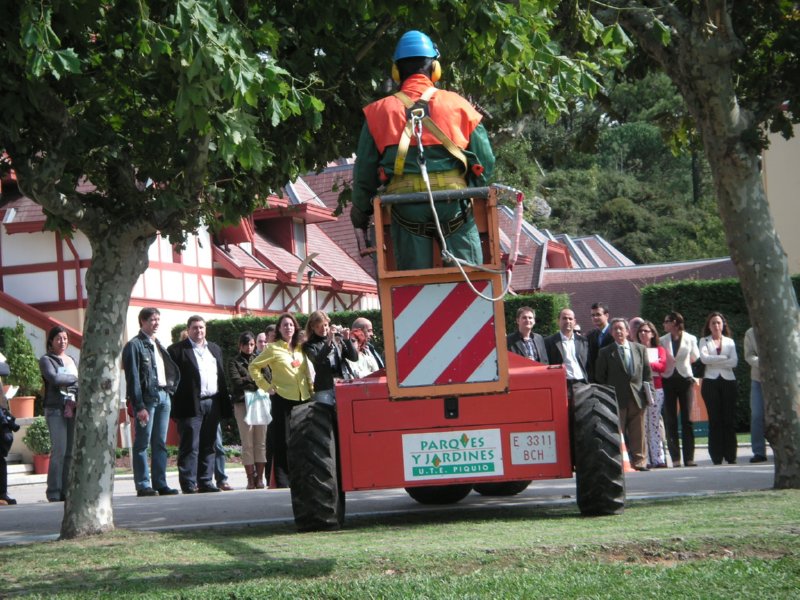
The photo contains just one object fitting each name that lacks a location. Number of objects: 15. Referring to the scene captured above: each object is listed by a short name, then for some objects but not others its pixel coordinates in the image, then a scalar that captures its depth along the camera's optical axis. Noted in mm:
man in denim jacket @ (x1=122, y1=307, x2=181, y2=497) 15781
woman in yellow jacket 15758
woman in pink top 17803
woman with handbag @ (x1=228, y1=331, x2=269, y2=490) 17531
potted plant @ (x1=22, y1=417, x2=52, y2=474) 26766
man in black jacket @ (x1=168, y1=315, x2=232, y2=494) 16484
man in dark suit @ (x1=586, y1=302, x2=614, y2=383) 17281
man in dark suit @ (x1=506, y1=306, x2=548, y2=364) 14898
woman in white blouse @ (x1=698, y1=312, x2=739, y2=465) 17859
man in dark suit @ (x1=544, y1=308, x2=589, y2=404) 15875
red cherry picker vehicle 9281
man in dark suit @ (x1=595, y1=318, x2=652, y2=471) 16562
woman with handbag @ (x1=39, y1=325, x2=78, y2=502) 15945
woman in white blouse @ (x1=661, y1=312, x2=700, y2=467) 18109
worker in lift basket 8961
